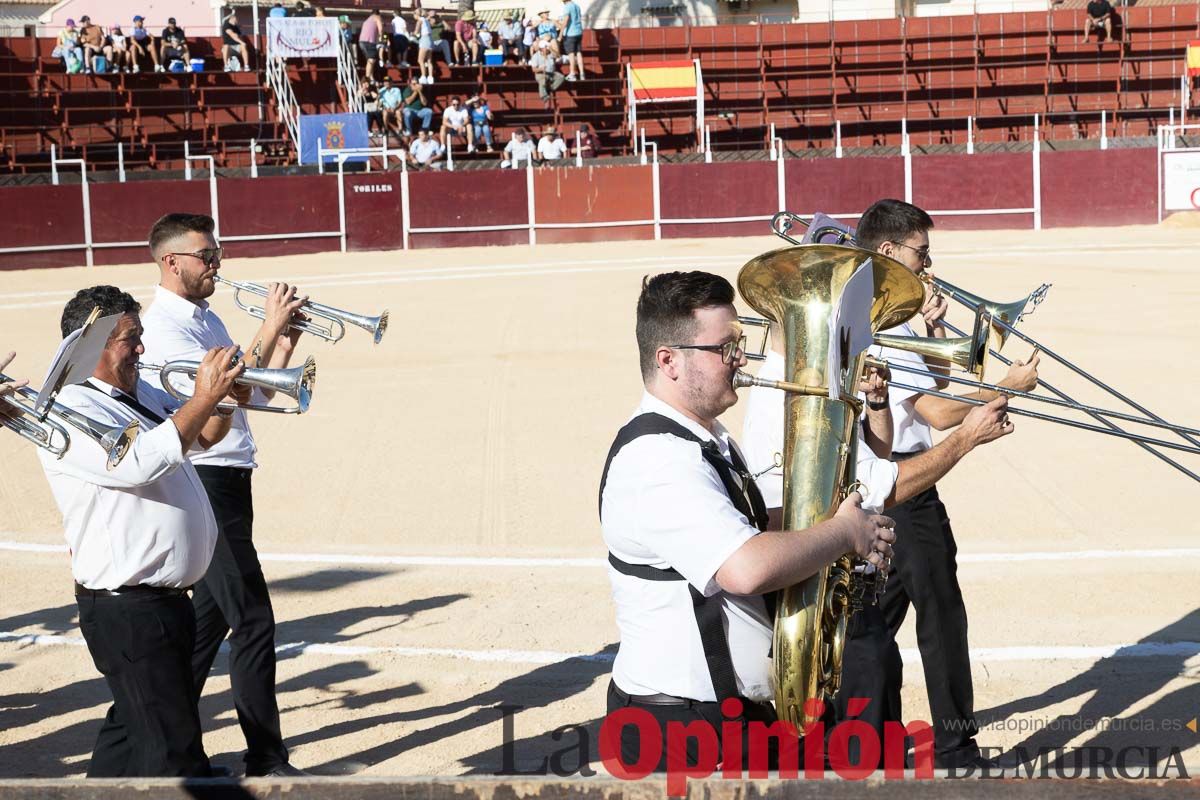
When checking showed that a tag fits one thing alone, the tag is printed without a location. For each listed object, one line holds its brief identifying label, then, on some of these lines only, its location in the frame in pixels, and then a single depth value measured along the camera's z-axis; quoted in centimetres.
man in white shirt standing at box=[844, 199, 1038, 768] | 464
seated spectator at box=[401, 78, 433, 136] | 2867
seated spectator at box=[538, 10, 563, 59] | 3176
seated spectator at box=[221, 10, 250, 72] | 3042
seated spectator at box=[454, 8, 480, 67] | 3173
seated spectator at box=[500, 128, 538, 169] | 2772
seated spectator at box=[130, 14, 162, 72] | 2988
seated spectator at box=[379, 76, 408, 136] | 2895
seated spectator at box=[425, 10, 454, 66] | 3136
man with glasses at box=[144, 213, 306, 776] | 493
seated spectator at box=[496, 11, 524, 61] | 3278
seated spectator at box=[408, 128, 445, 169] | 2755
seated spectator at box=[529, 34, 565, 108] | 3092
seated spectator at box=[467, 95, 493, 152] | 2889
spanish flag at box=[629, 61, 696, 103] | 3083
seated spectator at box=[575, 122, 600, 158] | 2883
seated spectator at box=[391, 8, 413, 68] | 3055
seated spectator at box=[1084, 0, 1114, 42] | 3133
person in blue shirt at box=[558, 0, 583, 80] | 3156
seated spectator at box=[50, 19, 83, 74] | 2936
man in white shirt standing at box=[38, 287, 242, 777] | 384
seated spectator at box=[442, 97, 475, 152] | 2853
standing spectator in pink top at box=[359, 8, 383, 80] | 2992
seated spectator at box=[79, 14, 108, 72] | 2953
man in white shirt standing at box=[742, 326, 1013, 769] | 370
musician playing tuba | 296
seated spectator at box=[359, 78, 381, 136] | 2933
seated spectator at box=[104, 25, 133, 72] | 2983
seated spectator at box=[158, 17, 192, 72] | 3005
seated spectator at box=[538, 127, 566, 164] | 2802
